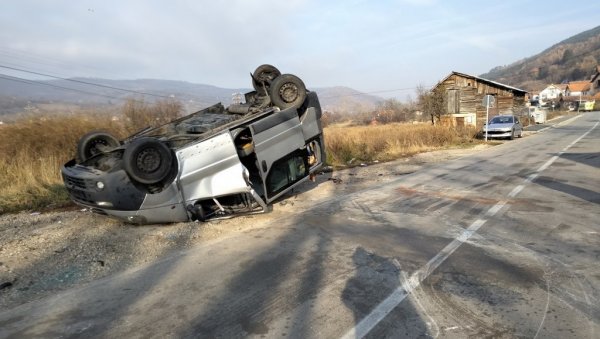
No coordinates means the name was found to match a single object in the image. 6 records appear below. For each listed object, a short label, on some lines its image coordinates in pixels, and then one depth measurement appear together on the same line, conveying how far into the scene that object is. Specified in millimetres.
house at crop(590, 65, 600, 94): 111312
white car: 23672
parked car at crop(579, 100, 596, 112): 75938
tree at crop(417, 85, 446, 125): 32156
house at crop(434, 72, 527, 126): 37406
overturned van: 5750
